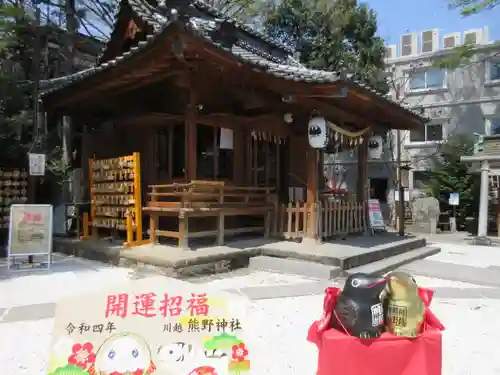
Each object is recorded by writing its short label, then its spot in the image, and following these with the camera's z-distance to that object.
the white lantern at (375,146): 11.31
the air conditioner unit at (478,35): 22.27
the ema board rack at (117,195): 8.01
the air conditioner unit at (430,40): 23.80
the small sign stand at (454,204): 18.03
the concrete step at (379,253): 7.25
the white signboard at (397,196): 17.58
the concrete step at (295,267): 6.89
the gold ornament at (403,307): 2.43
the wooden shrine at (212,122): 7.48
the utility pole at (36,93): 10.28
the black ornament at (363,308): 2.38
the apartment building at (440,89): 21.61
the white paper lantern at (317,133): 8.44
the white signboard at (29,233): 7.13
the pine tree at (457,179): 19.00
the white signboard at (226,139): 9.13
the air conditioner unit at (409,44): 24.16
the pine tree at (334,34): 20.94
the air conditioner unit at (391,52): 24.41
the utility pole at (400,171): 11.67
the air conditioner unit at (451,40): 23.69
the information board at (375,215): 10.96
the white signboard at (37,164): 9.15
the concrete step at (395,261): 7.39
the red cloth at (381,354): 2.39
